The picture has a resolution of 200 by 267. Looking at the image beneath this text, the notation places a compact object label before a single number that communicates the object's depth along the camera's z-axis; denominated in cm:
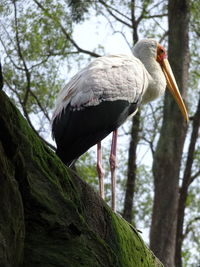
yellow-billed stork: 1080
